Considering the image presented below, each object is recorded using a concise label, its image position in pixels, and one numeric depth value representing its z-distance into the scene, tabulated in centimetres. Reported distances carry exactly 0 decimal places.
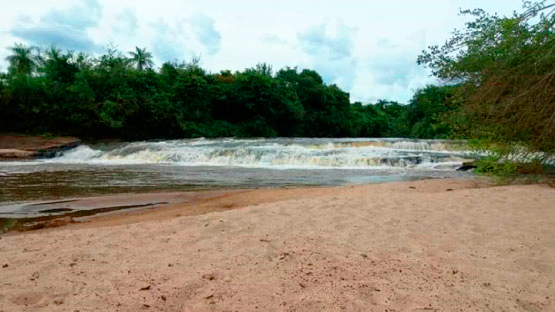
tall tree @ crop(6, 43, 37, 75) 4152
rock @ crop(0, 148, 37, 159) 2094
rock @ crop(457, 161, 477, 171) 1525
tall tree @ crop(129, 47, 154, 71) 4600
